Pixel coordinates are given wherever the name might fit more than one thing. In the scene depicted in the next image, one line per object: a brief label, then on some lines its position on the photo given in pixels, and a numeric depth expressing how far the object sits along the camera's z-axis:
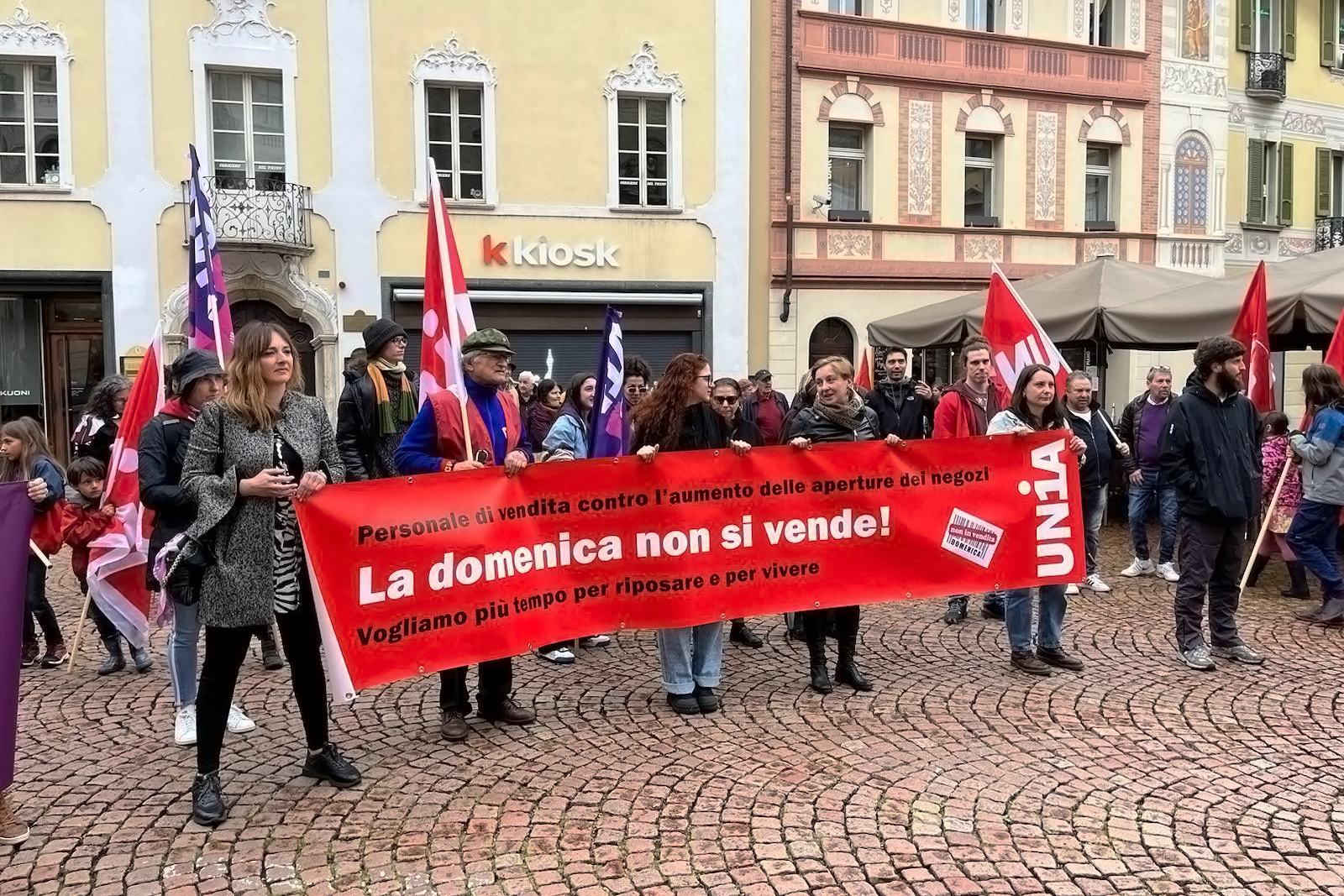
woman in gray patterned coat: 3.89
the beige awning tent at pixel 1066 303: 10.95
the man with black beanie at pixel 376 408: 6.43
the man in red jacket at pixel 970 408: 7.32
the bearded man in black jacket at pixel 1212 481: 5.77
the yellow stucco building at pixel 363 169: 15.13
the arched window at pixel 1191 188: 20.88
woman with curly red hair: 5.26
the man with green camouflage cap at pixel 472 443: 4.96
